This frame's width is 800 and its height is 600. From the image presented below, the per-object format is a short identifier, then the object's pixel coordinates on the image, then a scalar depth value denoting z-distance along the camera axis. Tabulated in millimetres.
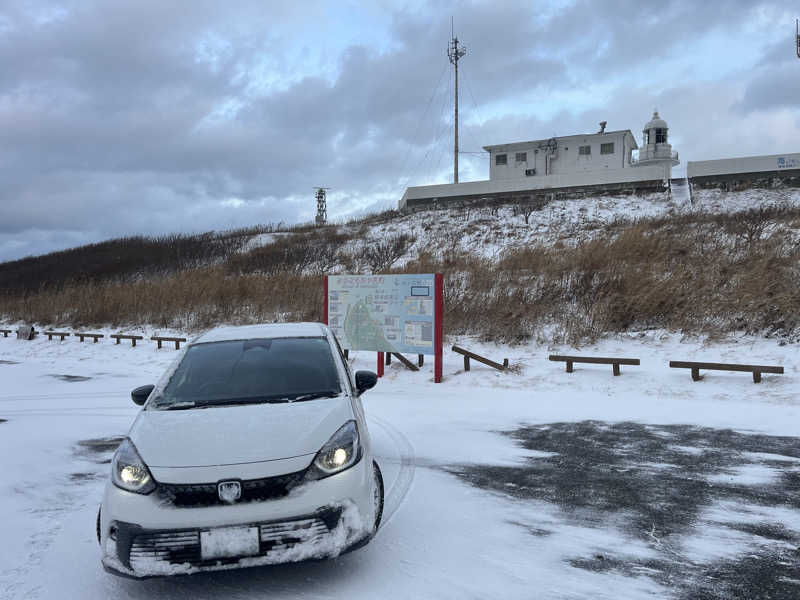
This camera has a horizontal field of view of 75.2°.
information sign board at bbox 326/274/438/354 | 9891
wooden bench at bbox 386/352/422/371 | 10805
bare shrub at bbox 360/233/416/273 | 24923
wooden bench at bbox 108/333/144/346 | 16175
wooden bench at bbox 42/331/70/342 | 18531
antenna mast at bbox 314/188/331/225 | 75188
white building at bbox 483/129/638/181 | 40875
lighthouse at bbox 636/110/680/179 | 44312
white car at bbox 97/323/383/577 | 2857
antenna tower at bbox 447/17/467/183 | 46034
